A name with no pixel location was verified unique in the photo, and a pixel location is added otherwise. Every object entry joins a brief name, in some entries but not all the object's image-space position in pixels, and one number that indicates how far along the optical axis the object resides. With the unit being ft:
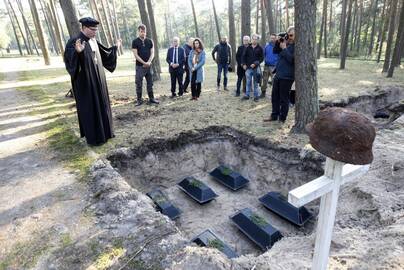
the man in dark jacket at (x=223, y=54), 30.53
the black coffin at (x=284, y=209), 14.87
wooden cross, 5.50
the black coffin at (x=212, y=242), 11.97
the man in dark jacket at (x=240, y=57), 27.86
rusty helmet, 5.39
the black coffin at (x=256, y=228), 13.23
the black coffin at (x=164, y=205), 15.67
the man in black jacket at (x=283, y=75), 19.49
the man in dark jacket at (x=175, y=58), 29.40
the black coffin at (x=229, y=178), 18.67
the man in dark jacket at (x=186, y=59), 32.19
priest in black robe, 16.02
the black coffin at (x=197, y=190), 17.07
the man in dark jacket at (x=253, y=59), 26.94
